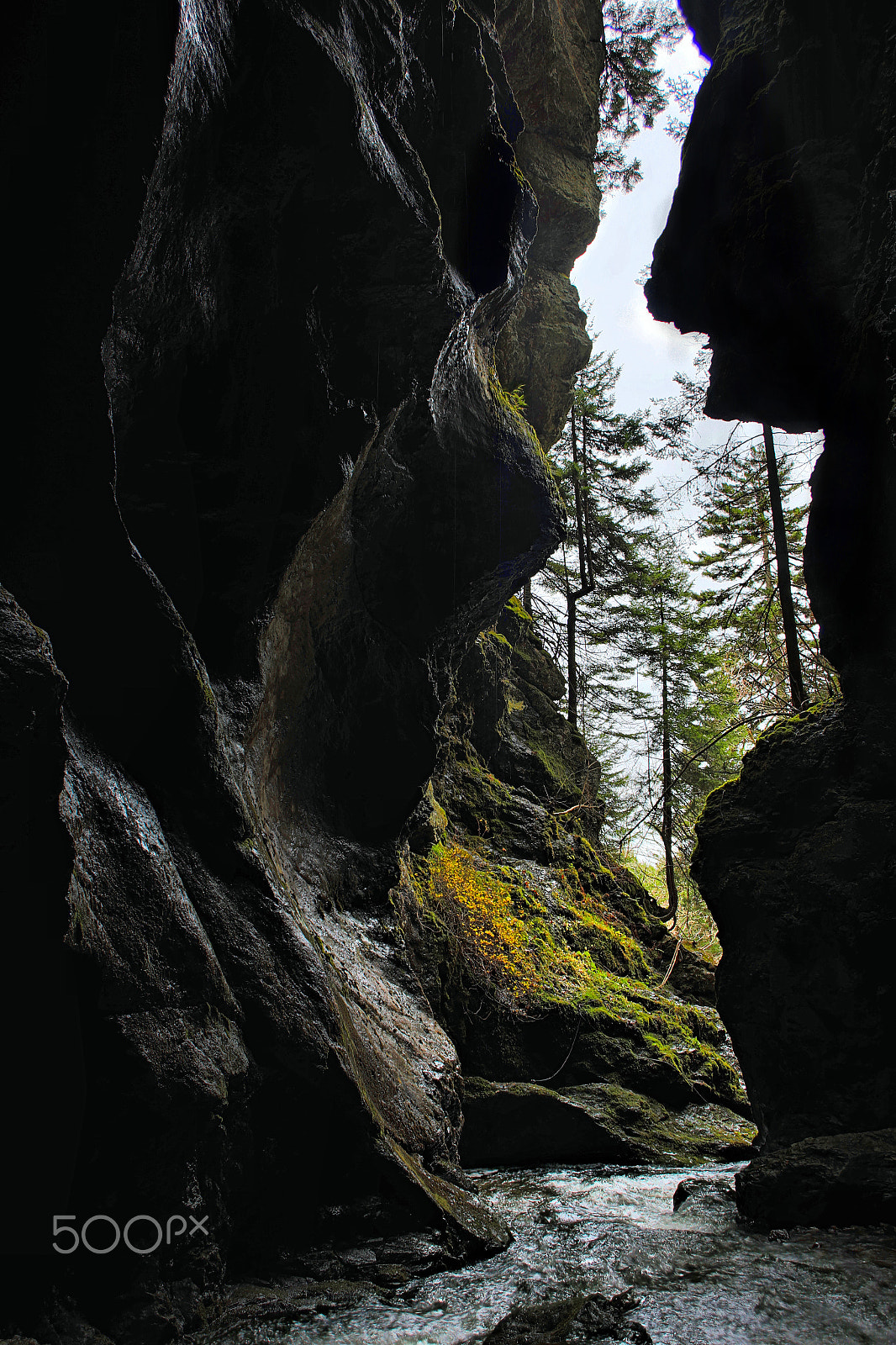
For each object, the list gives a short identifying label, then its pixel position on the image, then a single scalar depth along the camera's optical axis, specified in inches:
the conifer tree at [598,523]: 827.4
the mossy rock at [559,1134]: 345.4
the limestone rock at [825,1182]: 214.7
